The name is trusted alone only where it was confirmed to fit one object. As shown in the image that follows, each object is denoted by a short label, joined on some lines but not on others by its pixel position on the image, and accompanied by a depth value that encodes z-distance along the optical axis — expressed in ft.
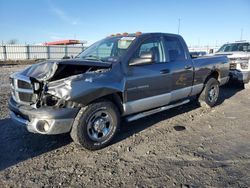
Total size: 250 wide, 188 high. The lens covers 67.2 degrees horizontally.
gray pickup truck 9.16
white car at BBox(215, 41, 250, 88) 22.23
